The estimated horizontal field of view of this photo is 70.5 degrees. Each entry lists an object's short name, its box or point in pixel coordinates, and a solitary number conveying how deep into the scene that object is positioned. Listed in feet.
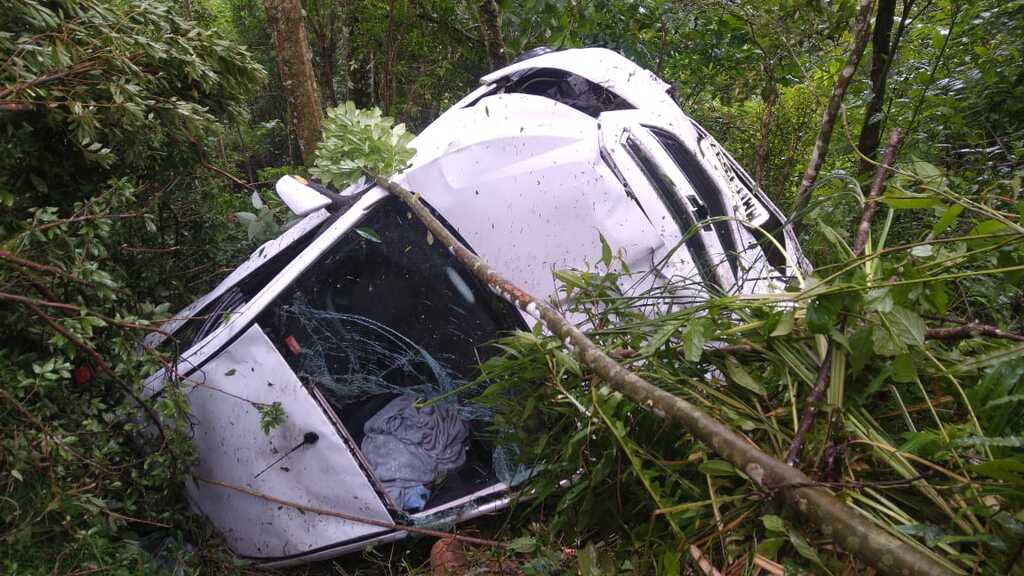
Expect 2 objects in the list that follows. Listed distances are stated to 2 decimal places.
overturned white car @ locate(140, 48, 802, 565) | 9.92
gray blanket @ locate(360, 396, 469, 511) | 10.41
